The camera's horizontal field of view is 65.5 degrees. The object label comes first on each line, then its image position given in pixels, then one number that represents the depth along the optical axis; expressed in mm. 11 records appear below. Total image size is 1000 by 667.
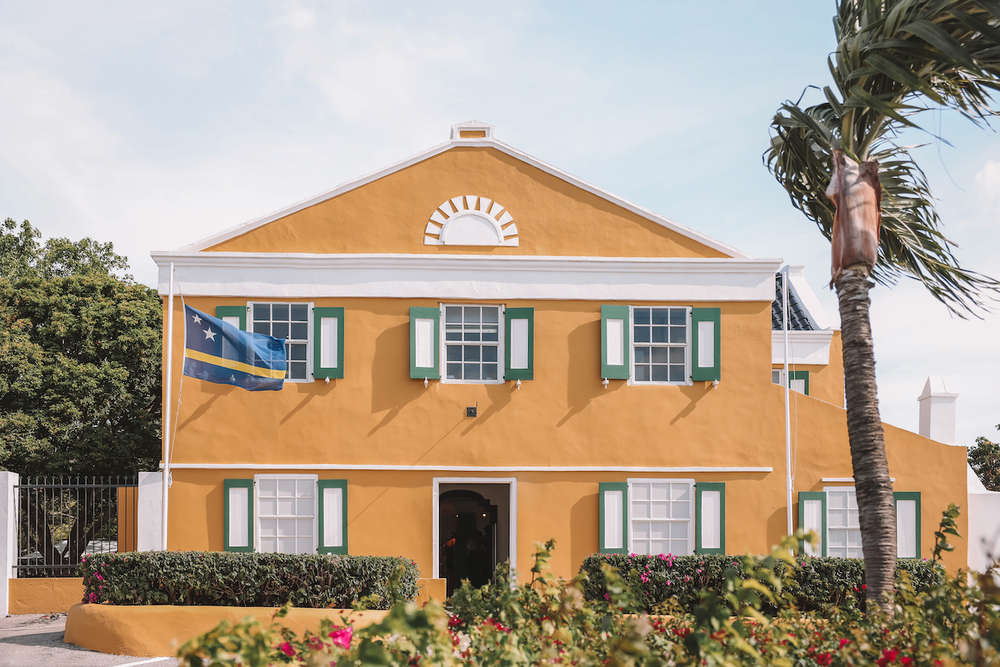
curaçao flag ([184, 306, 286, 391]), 11547
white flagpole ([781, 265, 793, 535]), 12891
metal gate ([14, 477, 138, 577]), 12766
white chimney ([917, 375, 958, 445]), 14727
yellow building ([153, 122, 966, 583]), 12688
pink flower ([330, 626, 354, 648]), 4898
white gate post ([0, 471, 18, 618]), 12391
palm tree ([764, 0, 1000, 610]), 6664
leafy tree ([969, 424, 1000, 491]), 25797
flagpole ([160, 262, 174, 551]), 12252
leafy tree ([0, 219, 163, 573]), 16469
